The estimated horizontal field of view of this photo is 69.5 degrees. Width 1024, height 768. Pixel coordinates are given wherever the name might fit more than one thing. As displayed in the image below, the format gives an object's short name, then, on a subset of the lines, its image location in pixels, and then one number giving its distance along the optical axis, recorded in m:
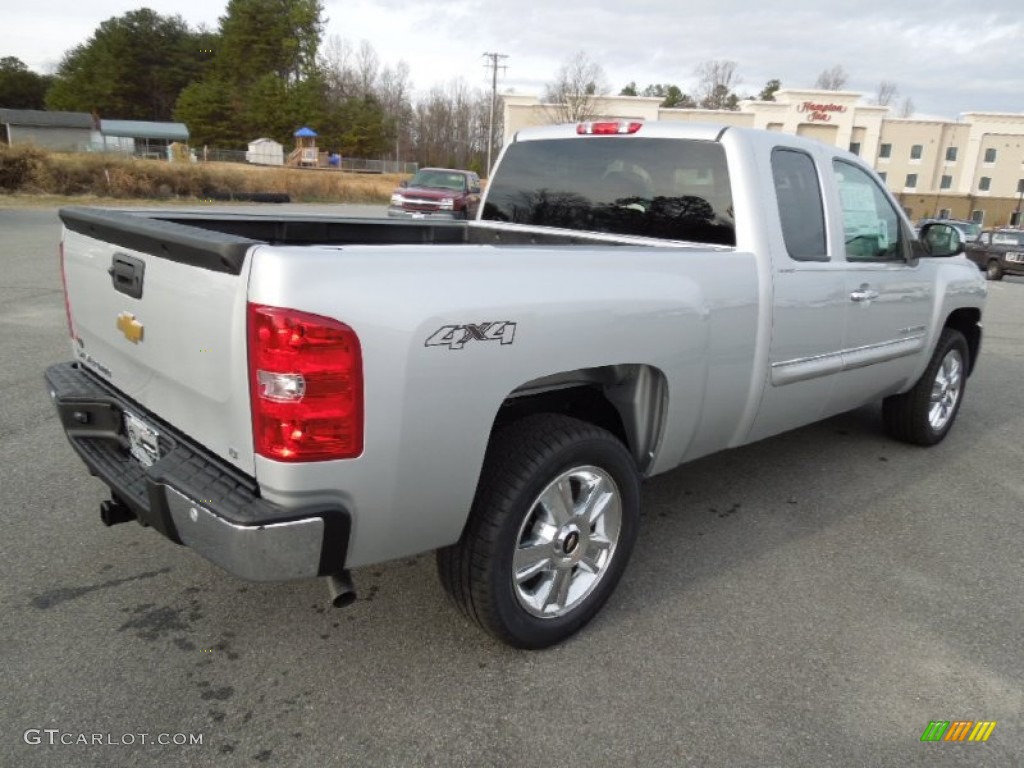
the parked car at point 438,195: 20.81
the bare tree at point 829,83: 107.75
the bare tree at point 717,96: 99.00
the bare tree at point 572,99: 63.78
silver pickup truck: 1.94
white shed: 71.00
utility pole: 65.02
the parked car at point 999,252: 20.55
